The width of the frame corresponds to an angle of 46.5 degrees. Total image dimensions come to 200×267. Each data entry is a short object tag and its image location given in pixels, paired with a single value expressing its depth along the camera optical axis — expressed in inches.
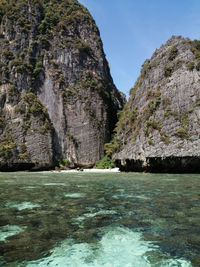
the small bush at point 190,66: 1243.8
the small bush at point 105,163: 1701.0
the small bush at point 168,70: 1338.6
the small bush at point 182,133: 1045.2
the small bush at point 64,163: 1809.3
